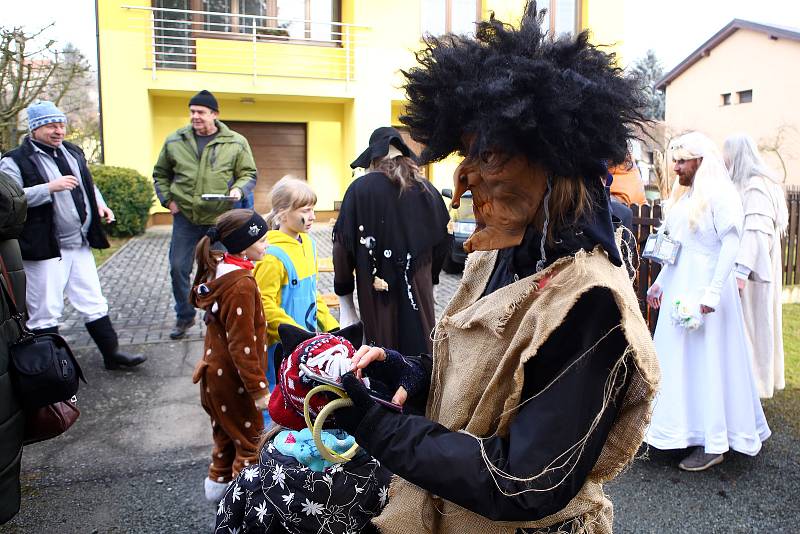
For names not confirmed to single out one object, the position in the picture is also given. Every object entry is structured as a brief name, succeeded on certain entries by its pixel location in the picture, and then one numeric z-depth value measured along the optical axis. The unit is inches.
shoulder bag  101.4
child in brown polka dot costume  129.6
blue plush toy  71.2
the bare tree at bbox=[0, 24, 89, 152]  349.7
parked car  406.9
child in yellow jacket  148.6
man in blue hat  194.4
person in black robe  157.4
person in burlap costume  52.4
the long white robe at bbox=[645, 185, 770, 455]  160.9
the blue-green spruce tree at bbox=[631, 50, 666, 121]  1543.3
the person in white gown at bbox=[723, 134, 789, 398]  179.6
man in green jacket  247.9
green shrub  529.3
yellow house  584.4
